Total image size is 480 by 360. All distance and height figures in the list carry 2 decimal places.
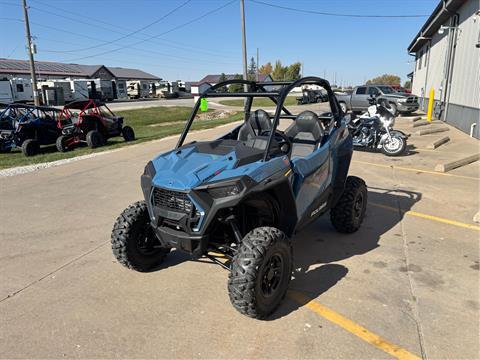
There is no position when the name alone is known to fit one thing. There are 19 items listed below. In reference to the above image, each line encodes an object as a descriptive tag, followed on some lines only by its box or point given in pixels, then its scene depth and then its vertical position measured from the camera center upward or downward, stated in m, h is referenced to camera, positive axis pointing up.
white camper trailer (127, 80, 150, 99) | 58.69 +0.43
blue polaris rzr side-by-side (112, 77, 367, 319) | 2.96 -0.92
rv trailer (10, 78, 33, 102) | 38.81 +0.39
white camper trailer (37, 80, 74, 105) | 40.62 +0.68
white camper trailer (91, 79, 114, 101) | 47.25 +0.39
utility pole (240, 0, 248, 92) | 28.78 +3.91
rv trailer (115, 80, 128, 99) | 54.84 +0.42
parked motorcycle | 10.11 -1.12
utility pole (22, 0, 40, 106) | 26.56 +3.37
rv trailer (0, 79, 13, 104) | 37.03 +0.10
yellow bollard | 18.25 -0.78
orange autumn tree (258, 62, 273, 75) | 128.75 +7.38
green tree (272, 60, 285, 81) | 100.03 +5.00
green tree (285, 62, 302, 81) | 95.91 +5.37
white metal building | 12.76 +1.07
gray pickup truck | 21.23 -0.47
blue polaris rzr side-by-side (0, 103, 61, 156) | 11.95 -1.10
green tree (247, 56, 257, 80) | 145.02 +9.48
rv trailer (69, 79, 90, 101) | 44.31 +0.49
